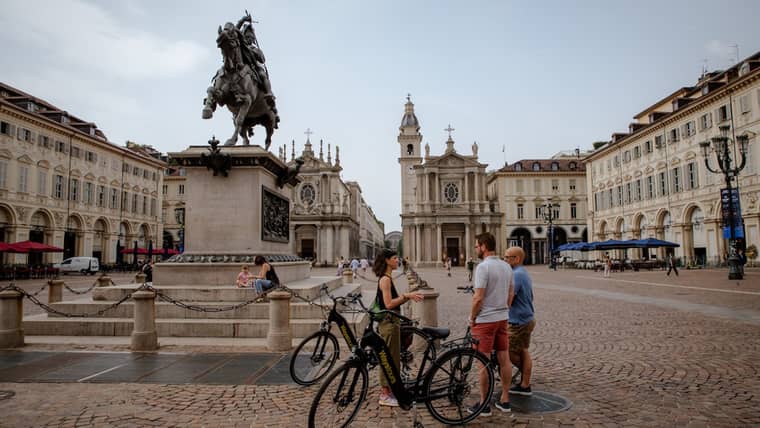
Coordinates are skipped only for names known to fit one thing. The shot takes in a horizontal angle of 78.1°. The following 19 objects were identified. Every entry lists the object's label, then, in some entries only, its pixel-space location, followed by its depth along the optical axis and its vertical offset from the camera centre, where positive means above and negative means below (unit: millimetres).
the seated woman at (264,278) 8953 -485
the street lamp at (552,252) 43881 -277
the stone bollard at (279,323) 7410 -1117
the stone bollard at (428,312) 7973 -1036
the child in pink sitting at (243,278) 9328 -489
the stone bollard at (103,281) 12520 -692
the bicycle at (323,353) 5066 -1234
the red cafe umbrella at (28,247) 27634 +551
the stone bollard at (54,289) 11281 -818
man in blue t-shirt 5113 -772
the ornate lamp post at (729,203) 20594 +2337
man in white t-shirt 4551 -565
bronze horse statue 10641 +3999
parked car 35469 -746
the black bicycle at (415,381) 4133 -1195
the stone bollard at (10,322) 7676 -1081
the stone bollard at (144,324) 7445 -1115
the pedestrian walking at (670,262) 28112 -856
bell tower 81062 +18157
